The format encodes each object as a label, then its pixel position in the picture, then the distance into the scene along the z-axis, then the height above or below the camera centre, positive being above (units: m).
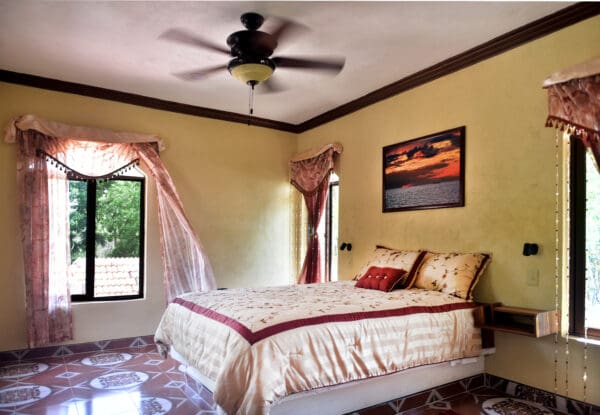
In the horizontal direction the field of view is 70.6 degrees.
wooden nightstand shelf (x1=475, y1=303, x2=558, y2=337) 2.80 -0.82
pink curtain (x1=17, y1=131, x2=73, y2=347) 4.07 -0.42
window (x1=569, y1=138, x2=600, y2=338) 2.83 -0.25
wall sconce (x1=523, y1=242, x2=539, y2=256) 3.04 -0.31
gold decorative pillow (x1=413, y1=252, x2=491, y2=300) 3.29 -0.54
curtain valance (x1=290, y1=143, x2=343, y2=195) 5.22 +0.52
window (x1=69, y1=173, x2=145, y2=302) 4.49 -0.34
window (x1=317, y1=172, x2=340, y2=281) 5.42 -0.33
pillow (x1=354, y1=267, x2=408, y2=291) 3.58 -0.63
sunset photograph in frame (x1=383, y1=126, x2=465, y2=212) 3.71 +0.32
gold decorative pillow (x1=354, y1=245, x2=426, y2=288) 3.76 -0.50
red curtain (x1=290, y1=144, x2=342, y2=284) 5.30 +0.15
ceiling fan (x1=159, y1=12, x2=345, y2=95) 3.06 +1.19
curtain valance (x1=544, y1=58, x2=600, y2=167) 2.67 +0.68
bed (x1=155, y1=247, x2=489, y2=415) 2.27 -0.84
